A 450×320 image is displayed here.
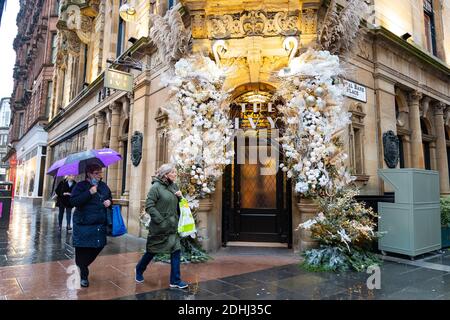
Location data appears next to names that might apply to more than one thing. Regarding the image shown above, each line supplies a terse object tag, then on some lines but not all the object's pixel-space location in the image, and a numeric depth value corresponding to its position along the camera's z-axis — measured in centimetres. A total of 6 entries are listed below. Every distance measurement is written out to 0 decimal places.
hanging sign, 988
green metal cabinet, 661
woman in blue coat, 451
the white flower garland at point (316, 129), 637
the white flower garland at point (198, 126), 680
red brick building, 2661
